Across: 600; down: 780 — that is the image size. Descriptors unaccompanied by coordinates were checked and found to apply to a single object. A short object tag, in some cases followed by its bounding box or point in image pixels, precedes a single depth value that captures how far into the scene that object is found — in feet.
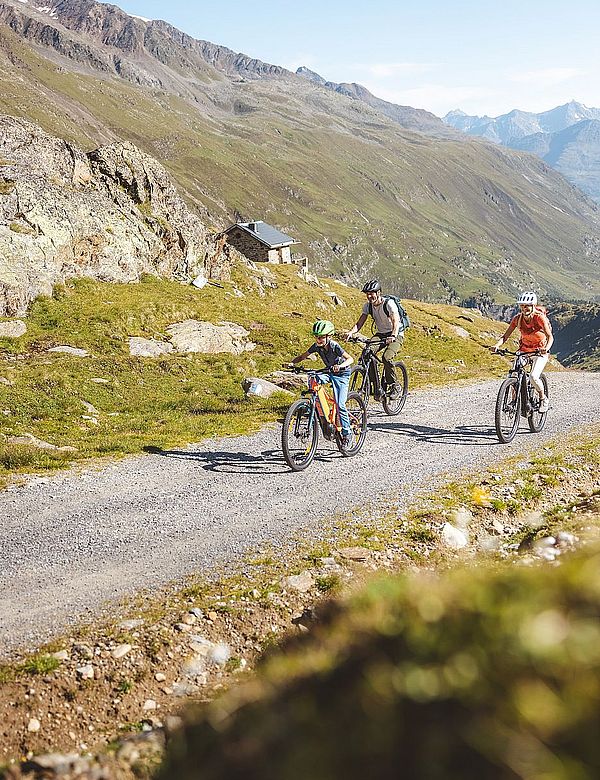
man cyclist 57.06
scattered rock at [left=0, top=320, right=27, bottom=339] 87.25
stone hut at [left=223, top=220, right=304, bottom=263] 252.01
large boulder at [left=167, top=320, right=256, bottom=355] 101.65
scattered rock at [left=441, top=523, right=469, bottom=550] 30.37
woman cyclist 52.44
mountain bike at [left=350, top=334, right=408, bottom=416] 60.23
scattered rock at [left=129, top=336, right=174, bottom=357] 93.50
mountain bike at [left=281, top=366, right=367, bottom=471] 44.50
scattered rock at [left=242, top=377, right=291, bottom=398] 70.45
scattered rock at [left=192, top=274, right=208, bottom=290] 145.79
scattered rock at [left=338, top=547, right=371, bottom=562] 28.45
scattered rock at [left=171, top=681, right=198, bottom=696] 19.27
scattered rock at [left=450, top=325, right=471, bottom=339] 166.63
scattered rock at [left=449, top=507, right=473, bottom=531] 32.58
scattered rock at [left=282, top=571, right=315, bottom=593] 25.72
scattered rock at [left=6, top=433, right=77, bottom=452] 47.60
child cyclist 45.28
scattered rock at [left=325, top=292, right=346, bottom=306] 187.32
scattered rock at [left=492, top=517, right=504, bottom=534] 32.01
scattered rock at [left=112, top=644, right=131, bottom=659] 20.77
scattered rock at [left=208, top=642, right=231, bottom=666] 21.06
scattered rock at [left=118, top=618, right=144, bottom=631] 22.65
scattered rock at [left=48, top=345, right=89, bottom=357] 85.97
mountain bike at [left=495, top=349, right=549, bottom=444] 52.31
